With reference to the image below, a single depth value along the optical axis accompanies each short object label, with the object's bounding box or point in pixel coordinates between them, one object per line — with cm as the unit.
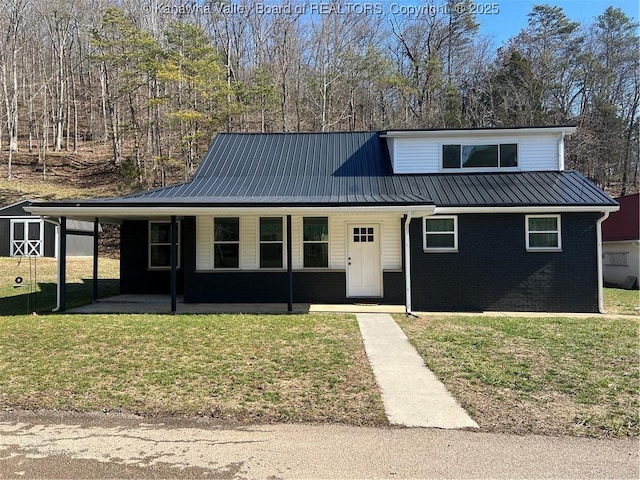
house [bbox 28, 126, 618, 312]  1129
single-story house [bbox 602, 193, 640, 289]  1852
